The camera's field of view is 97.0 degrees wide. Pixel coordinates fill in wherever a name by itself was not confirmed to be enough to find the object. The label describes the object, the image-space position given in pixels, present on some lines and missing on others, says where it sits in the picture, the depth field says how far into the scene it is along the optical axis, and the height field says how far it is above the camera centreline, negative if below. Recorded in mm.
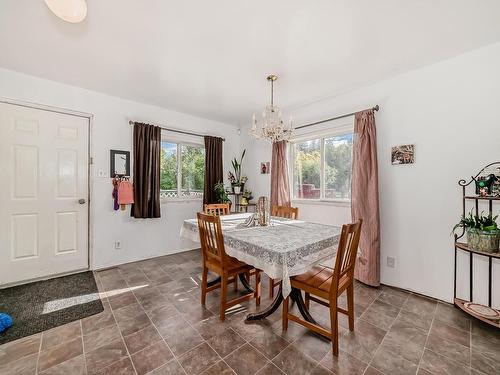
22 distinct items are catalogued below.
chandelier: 2479 +649
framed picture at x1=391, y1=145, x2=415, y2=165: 2483 +382
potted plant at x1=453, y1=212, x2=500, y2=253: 1823 -378
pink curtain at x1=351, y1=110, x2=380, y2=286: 2607 -74
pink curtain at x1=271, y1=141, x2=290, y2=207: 3732 +152
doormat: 1896 -1196
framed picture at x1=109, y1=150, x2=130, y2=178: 3270 +347
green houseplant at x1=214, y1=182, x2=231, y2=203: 4164 -122
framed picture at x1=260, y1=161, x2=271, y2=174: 4238 +379
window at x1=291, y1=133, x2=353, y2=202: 3160 +299
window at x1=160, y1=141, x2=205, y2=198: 3889 +302
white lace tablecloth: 1513 -447
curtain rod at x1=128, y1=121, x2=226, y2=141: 3388 +979
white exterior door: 2607 -96
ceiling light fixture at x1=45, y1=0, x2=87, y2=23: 1375 +1137
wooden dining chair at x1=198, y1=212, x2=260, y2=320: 1947 -715
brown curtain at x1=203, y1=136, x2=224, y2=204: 4180 +389
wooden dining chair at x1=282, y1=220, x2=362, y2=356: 1550 -728
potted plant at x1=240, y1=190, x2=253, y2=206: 4232 -212
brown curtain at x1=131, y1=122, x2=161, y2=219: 3410 +244
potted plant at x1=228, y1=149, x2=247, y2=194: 4522 +244
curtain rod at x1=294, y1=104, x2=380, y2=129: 2689 +975
